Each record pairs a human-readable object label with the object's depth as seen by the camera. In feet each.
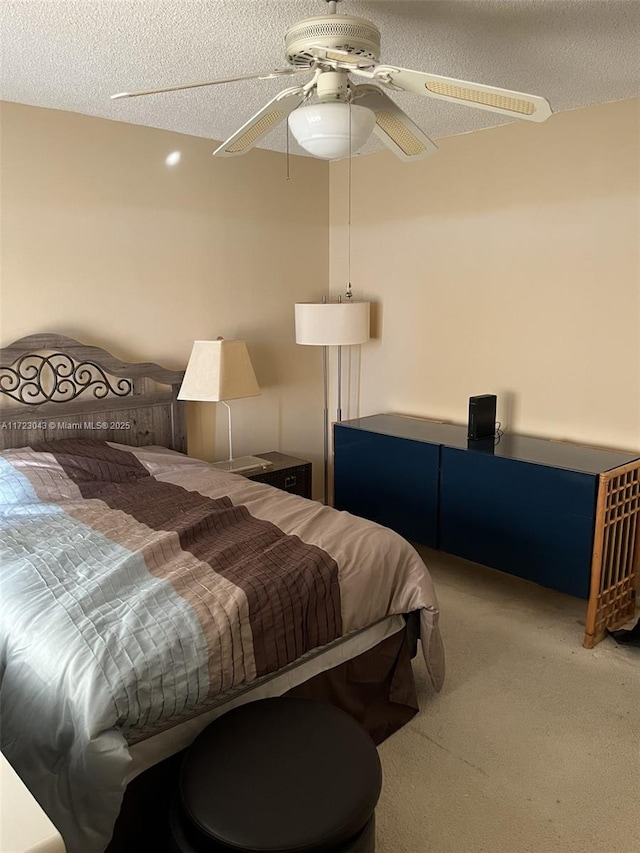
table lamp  11.41
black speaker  10.84
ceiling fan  5.48
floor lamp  12.33
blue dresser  9.27
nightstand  12.34
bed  5.23
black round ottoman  4.44
